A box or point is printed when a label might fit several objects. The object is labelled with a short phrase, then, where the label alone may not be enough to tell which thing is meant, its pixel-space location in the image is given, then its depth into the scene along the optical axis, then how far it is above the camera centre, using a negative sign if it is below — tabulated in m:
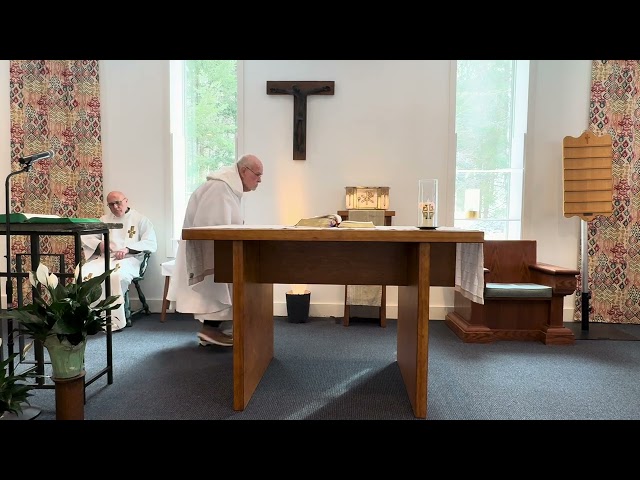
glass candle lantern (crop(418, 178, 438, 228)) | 2.24 +0.08
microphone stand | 2.07 -0.40
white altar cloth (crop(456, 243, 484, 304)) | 2.20 -0.29
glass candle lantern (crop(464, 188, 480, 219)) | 4.44 +0.20
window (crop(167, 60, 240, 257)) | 4.68 +1.08
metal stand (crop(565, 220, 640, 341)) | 3.77 -1.05
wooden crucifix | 4.31 +1.30
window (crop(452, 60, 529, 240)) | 4.51 +0.94
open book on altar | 2.57 -0.04
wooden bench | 3.56 -0.83
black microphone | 2.10 +0.27
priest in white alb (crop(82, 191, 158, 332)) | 3.98 -0.28
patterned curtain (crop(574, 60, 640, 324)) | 4.16 +0.09
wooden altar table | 2.11 -0.32
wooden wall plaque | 3.86 +0.41
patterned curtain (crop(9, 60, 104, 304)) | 4.41 +0.86
